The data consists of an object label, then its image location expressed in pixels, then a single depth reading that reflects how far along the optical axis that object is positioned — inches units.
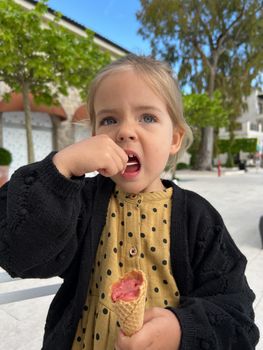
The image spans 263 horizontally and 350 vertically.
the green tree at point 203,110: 607.2
